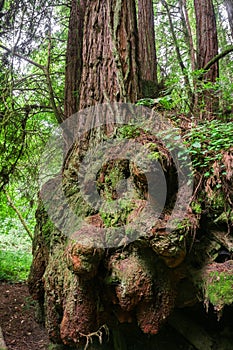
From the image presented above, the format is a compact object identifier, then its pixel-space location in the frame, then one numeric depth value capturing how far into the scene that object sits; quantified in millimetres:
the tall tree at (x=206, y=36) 6719
